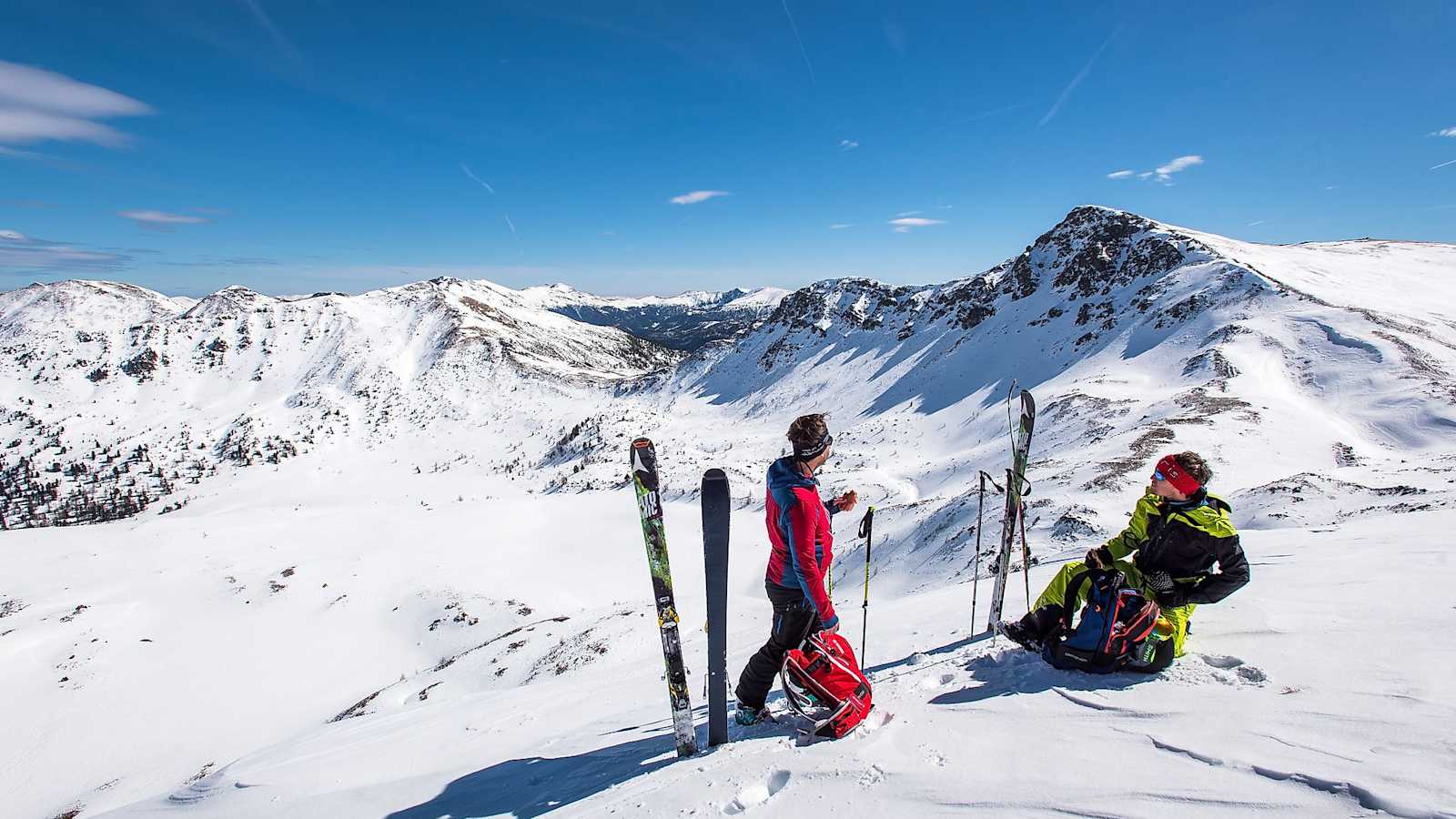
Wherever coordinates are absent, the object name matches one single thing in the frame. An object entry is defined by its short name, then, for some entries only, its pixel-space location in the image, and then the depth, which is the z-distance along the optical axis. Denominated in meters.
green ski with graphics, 5.36
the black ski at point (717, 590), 5.15
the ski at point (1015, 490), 7.50
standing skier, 5.17
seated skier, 5.32
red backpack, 5.22
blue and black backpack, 5.20
